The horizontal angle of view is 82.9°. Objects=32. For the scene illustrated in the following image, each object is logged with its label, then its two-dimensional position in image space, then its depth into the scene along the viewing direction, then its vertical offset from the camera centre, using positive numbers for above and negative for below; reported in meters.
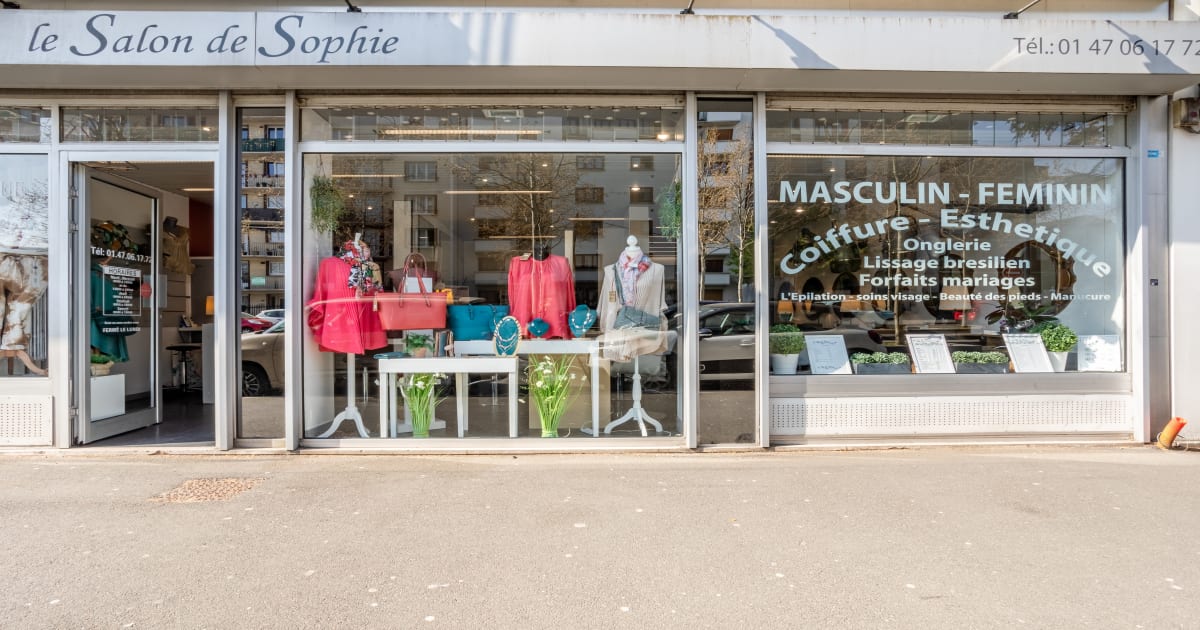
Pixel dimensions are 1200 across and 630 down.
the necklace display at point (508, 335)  6.34 -0.21
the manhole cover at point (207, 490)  4.60 -1.25
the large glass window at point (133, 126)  5.87 +1.62
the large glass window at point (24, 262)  5.91 +0.45
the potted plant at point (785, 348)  6.20 -0.34
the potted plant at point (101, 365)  6.38 -0.50
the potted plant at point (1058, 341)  6.46 -0.29
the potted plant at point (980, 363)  6.45 -0.49
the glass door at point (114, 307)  5.96 +0.06
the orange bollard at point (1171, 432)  5.94 -1.07
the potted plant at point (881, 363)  6.40 -0.49
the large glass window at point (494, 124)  5.98 +1.67
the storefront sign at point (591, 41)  5.29 +2.15
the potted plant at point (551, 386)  6.30 -0.69
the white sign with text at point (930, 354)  6.42 -0.41
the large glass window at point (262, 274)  5.94 +0.34
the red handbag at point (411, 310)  6.37 +0.02
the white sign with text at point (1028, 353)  6.44 -0.40
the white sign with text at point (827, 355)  6.32 -0.41
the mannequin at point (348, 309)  6.14 +0.03
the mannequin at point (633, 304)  6.23 +0.07
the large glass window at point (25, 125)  5.86 +1.63
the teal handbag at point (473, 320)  6.36 -0.07
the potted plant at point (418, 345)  6.37 -0.31
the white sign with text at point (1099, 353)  6.39 -0.40
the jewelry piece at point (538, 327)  6.35 -0.15
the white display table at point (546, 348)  6.36 -0.34
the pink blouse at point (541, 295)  6.36 +0.16
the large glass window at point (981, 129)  6.18 +1.68
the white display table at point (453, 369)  6.27 -0.53
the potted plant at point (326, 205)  6.09 +0.98
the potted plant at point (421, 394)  6.29 -0.76
